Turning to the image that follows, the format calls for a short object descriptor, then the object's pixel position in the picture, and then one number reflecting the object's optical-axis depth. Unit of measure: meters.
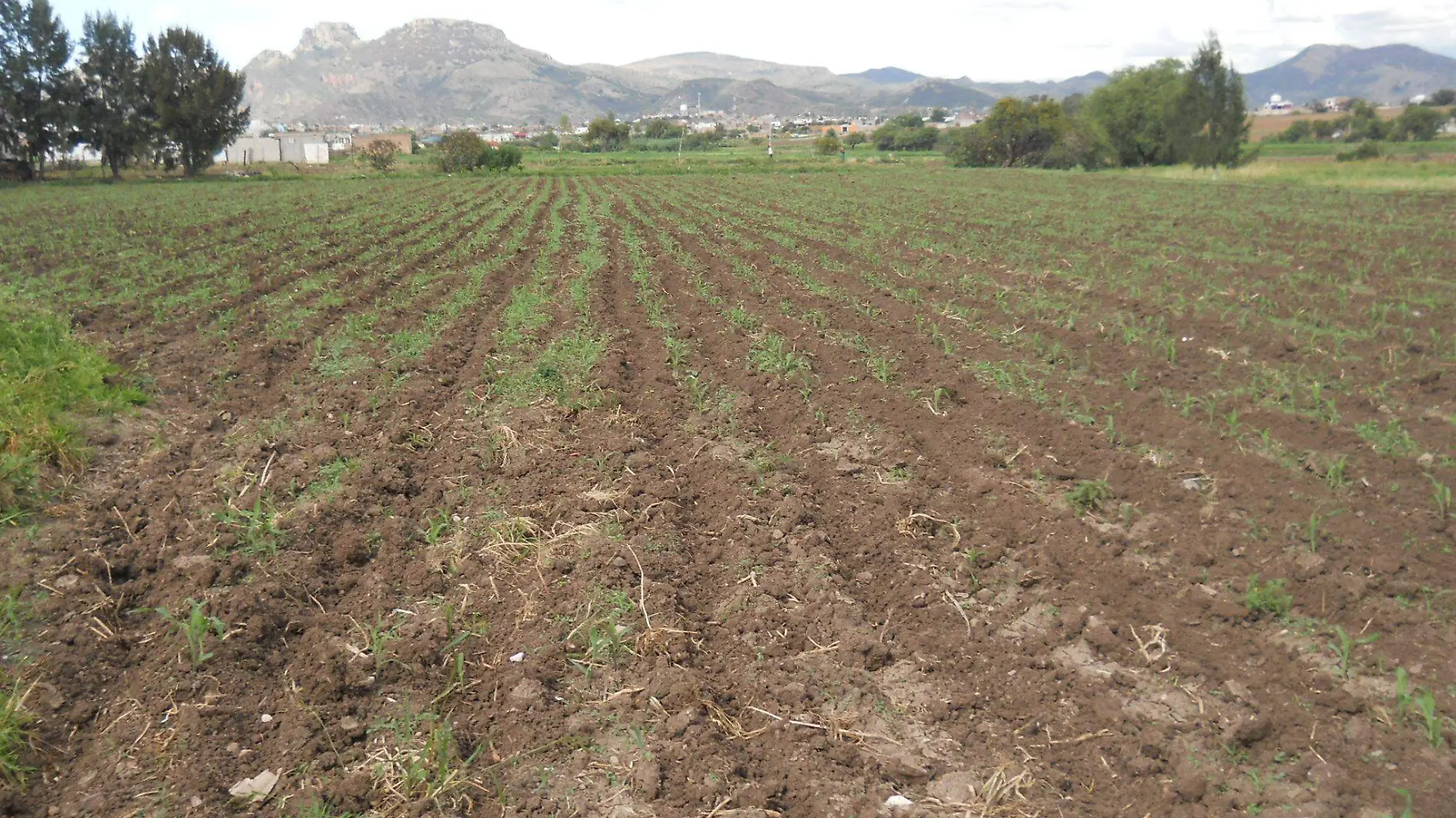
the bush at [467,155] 57.34
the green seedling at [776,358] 8.55
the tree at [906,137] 94.06
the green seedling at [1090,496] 5.63
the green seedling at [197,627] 3.99
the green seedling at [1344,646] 3.96
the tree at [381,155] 55.44
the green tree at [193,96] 49.06
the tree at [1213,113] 41.31
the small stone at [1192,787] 3.29
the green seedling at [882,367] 8.21
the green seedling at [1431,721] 3.49
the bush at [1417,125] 70.50
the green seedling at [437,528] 5.39
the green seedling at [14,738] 3.25
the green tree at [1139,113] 56.97
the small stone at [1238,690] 3.85
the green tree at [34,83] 43.78
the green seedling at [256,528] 5.10
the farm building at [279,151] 77.62
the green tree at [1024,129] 64.00
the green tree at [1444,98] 109.31
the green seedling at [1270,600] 4.44
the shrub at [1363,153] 46.19
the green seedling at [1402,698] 3.67
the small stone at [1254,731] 3.57
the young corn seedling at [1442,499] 5.25
